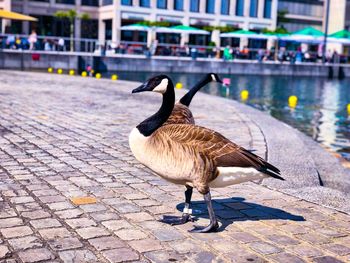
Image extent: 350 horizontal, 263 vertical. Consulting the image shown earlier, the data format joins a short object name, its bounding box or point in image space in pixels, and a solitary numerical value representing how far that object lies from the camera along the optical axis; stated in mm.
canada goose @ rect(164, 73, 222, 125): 5199
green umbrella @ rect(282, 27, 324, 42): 48812
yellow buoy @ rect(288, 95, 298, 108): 21297
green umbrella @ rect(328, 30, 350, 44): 50378
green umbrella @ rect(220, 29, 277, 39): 49406
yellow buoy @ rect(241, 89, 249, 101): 23453
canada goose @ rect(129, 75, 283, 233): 4133
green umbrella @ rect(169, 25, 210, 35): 47812
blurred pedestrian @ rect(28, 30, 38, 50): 34406
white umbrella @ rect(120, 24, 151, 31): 46847
